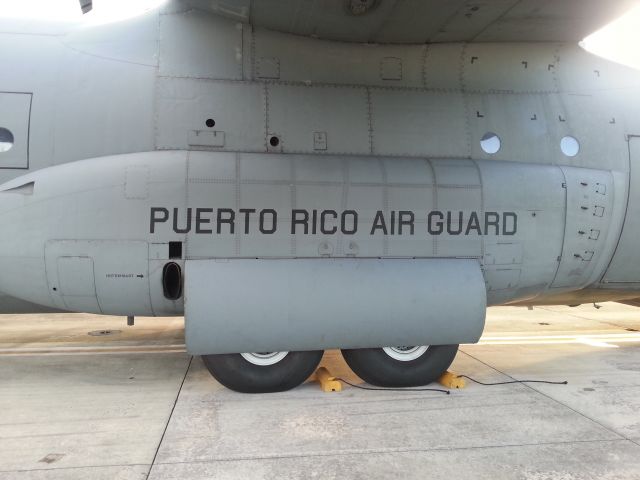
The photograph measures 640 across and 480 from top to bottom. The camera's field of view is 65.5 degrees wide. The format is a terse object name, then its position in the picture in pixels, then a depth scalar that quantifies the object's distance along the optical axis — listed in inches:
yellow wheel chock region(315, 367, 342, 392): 219.9
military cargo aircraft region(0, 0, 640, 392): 205.2
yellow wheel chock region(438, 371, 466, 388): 226.0
